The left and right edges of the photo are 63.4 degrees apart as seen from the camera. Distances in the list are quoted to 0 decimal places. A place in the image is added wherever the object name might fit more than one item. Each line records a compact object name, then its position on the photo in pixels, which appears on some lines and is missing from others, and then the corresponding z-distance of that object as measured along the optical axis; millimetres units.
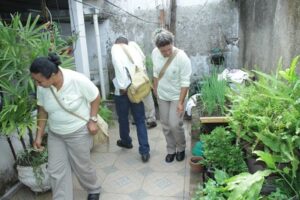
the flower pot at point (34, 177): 2681
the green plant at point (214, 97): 3202
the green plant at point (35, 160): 2679
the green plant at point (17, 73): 2366
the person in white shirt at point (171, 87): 2911
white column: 3916
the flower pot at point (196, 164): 2967
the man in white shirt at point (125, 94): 3072
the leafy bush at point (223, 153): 2449
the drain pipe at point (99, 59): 4573
